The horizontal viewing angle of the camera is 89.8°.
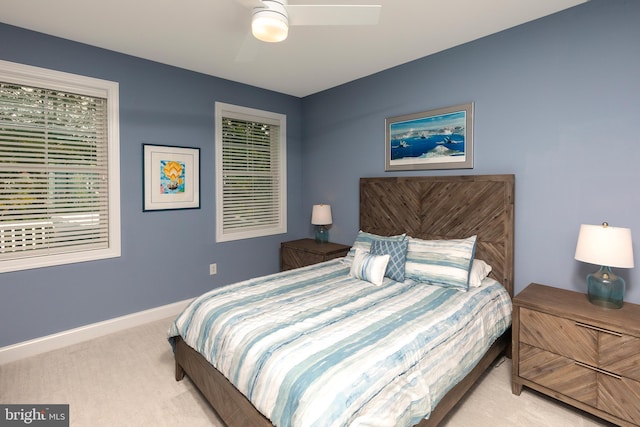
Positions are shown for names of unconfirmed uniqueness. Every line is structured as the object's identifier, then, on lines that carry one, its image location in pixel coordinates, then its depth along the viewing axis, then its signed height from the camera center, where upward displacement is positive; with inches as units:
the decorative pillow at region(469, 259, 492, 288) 100.3 -21.0
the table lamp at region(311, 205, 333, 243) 161.3 -4.3
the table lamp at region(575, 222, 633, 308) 76.9 -11.8
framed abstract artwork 131.0 +12.0
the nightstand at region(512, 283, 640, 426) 71.3 -35.0
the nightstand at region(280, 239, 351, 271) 149.7 -22.2
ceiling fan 65.3 +41.1
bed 56.3 -25.9
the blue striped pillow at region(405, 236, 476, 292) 98.9 -17.6
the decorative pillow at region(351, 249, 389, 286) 104.3 -20.3
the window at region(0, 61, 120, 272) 104.1 +12.8
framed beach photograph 116.6 +26.5
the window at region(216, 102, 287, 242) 154.9 +17.2
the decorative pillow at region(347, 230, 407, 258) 126.5 -14.0
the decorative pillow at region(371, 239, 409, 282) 106.9 -16.3
